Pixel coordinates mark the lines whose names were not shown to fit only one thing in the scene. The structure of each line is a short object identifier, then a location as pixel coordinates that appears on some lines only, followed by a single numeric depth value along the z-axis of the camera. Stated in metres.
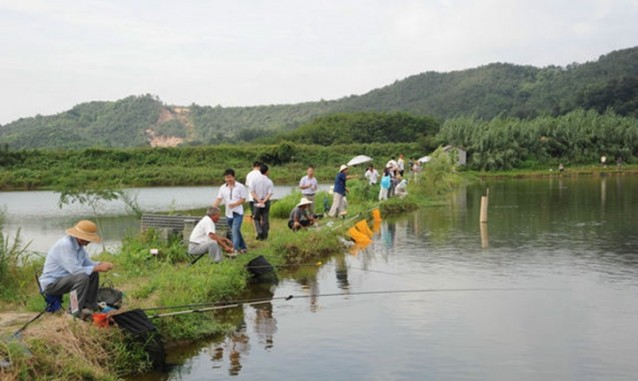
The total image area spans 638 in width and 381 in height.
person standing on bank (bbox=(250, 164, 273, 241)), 14.38
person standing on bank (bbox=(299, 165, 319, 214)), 18.25
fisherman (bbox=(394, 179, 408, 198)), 27.09
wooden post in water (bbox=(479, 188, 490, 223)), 20.51
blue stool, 7.90
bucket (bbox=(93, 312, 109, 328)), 7.33
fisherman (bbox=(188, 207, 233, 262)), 11.58
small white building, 55.58
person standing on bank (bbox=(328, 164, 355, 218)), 18.97
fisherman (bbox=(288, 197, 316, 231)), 15.81
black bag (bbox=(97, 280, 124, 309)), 8.28
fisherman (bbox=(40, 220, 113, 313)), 7.71
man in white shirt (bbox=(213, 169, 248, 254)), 12.99
